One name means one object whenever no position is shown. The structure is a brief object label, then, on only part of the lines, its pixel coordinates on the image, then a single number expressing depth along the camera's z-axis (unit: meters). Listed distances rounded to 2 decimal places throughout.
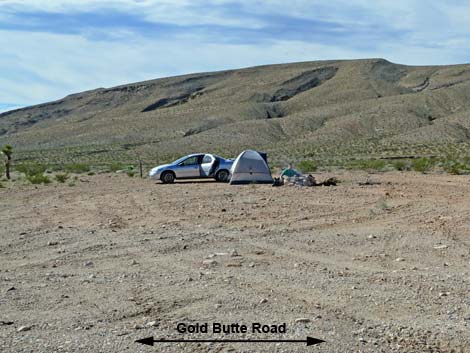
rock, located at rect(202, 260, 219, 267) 10.82
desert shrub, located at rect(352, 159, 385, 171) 37.09
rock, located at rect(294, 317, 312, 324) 7.58
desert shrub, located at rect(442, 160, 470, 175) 32.03
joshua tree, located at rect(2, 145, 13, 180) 35.62
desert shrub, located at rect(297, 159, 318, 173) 37.04
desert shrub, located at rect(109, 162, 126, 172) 43.16
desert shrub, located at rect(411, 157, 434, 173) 34.63
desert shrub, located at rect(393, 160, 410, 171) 36.43
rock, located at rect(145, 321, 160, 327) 7.55
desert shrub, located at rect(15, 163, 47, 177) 39.42
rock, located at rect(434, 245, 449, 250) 12.04
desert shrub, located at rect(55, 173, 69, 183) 31.86
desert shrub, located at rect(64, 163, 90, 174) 43.75
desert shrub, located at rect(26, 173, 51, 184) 31.06
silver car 28.11
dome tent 26.50
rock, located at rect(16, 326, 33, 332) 7.47
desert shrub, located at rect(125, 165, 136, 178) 35.84
